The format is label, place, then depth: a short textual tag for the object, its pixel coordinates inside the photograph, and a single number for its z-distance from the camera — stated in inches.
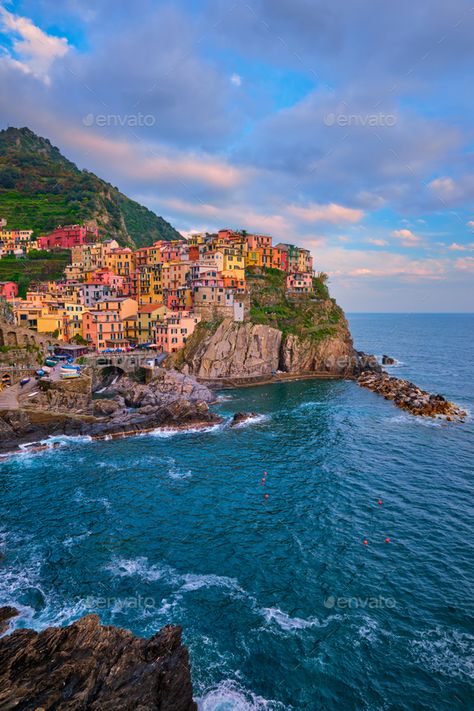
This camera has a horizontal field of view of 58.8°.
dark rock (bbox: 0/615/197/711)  699.4
